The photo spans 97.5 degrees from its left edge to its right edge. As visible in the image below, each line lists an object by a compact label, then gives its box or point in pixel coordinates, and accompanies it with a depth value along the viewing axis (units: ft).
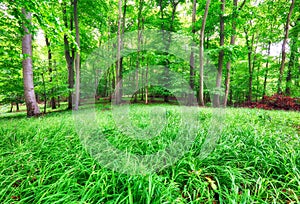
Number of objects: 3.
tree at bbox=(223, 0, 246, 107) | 19.72
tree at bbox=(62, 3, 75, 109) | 24.49
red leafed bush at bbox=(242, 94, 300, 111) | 20.48
